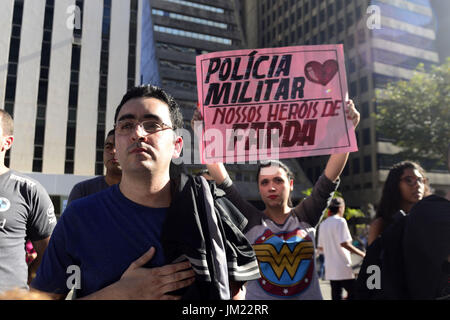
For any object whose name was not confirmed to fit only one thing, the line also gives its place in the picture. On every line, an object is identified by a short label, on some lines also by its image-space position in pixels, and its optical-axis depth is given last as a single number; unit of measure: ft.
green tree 70.79
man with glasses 4.25
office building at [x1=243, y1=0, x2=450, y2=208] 124.16
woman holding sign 7.97
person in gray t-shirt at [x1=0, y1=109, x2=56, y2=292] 7.48
